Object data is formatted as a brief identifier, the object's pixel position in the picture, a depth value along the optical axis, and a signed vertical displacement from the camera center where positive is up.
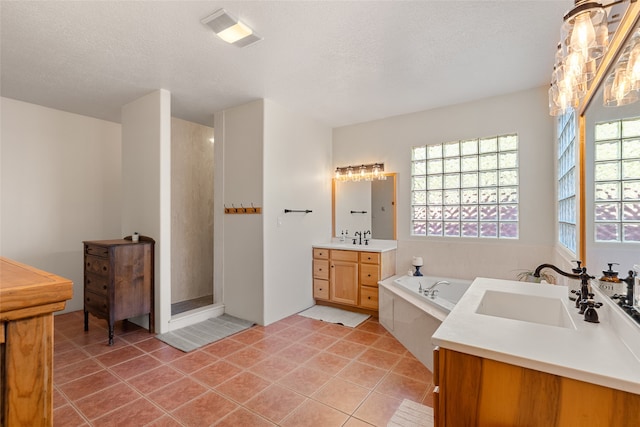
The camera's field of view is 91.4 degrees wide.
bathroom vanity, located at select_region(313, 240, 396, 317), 3.81 -0.76
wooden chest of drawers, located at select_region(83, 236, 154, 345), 3.02 -0.68
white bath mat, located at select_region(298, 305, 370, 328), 3.68 -1.28
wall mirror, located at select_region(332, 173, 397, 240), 4.20 +0.08
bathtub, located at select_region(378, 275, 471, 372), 2.62 -0.91
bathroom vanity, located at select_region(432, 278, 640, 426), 0.88 -0.49
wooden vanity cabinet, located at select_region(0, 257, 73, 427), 0.46 -0.21
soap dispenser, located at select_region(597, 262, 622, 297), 1.27 -0.29
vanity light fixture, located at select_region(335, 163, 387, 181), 4.26 +0.57
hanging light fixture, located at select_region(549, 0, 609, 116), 1.09 +0.63
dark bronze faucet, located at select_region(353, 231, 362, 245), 4.39 -0.32
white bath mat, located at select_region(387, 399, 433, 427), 1.88 -1.27
